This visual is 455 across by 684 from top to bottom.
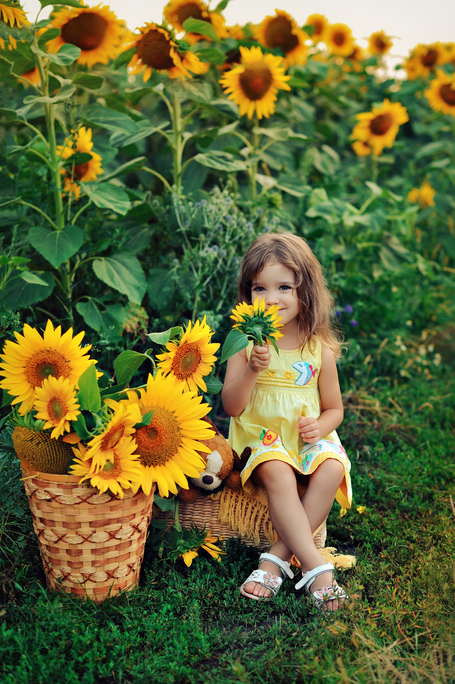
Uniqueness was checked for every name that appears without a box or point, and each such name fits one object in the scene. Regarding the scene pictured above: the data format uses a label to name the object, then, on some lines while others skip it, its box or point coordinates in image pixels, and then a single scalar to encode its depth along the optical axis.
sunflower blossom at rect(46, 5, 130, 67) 2.44
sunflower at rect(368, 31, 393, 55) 4.87
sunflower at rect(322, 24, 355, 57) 4.47
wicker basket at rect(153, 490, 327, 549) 2.00
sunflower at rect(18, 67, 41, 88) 2.61
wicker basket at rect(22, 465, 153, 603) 1.57
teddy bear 1.93
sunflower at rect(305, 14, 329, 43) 4.38
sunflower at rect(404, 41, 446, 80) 4.59
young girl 1.85
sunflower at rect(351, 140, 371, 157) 4.11
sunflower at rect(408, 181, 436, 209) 4.82
